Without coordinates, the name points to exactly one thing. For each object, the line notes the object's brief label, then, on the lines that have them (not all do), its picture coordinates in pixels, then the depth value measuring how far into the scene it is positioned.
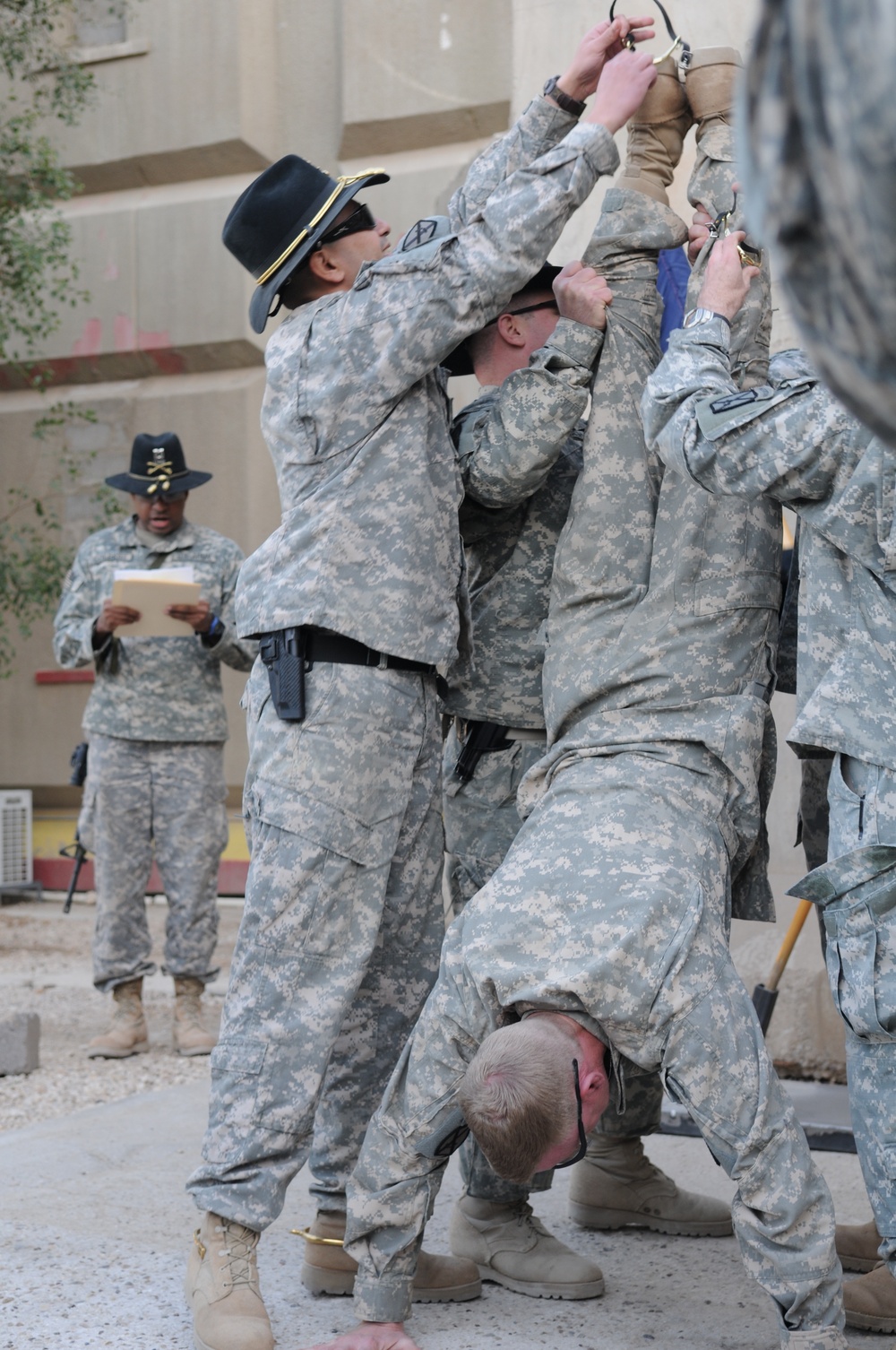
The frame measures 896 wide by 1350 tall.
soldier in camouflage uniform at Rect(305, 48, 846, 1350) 1.98
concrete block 4.29
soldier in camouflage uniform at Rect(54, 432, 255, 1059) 4.82
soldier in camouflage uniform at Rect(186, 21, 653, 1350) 2.33
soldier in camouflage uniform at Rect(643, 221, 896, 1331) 2.02
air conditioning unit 7.74
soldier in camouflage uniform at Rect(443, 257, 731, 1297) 2.52
